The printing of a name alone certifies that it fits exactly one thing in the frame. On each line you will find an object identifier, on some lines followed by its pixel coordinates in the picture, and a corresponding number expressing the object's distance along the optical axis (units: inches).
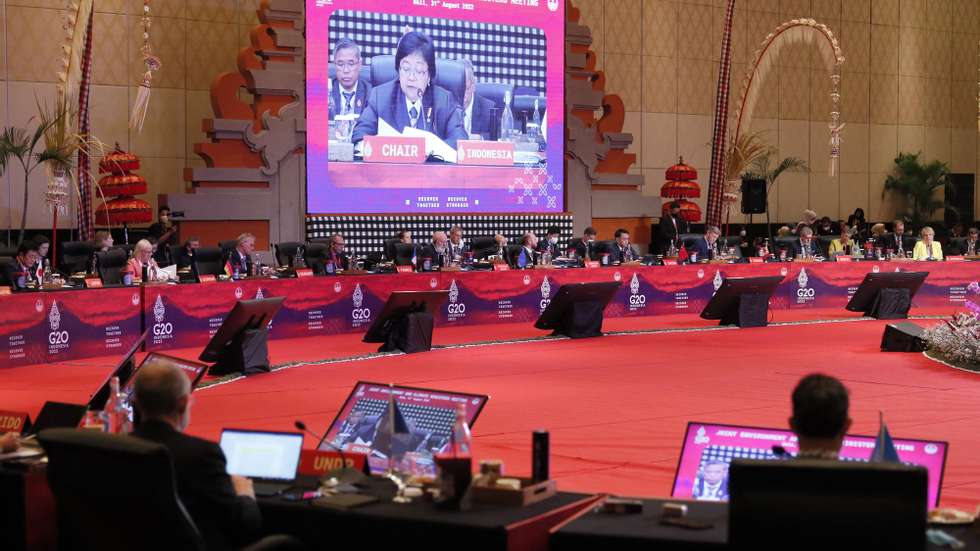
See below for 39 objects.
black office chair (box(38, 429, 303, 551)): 119.0
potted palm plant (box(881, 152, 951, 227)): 913.5
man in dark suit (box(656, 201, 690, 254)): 681.0
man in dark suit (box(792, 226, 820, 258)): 612.4
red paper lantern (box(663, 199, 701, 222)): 733.3
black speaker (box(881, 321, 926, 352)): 444.1
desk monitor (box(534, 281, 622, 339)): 489.4
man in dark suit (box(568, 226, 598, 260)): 580.7
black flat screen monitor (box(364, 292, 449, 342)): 433.7
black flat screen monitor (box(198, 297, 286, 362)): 374.0
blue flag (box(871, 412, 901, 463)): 135.4
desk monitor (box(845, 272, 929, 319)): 563.8
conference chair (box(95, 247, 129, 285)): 441.1
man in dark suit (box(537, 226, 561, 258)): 561.3
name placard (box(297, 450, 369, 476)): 158.6
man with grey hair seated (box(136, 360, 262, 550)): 131.9
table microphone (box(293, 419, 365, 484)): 153.0
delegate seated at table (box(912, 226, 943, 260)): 635.5
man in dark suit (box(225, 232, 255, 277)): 474.0
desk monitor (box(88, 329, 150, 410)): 199.3
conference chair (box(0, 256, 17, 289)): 393.1
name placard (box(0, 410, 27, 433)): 184.5
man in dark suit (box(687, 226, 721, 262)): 607.8
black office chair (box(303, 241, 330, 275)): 513.7
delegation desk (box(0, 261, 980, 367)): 397.7
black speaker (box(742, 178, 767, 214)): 789.2
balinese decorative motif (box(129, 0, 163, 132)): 536.5
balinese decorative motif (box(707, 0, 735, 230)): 739.4
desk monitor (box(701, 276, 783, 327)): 527.5
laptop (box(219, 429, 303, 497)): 157.4
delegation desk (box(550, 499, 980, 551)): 123.0
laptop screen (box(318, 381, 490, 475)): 163.6
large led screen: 620.1
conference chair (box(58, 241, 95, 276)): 477.4
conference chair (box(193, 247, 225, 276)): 480.1
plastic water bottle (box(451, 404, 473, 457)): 150.2
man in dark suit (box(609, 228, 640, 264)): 581.0
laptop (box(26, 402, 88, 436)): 177.9
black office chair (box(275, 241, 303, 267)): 509.7
